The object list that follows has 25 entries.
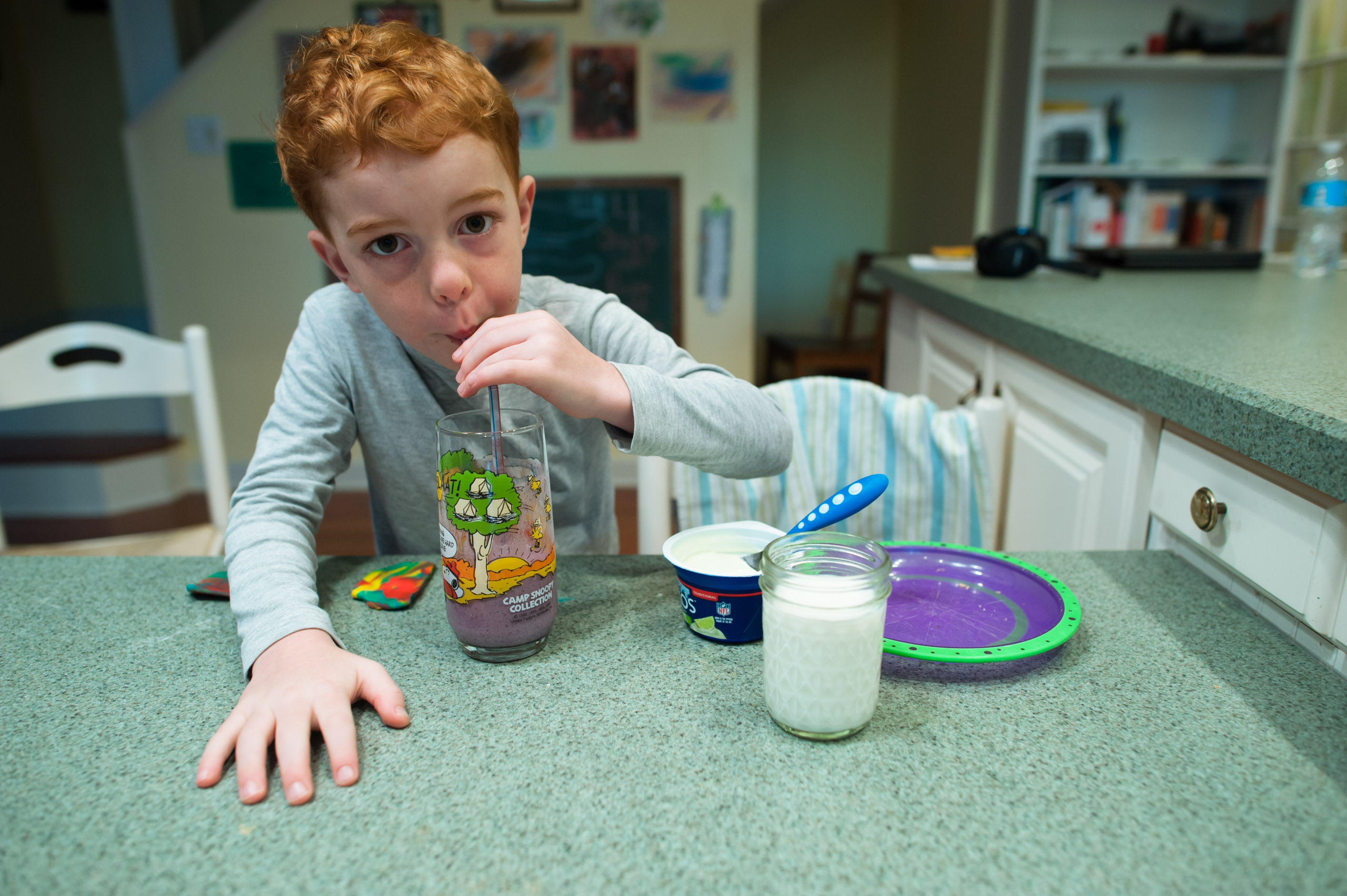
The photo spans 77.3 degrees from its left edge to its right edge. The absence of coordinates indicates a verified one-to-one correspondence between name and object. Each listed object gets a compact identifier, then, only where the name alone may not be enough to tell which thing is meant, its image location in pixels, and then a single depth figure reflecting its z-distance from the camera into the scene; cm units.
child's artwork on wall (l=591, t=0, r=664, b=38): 281
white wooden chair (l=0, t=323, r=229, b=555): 142
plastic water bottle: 156
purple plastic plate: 57
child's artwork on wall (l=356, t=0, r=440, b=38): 282
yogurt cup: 59
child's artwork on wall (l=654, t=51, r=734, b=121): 286
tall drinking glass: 55
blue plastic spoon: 58
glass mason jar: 48
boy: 54
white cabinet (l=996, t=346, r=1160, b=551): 95
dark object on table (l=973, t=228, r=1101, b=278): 170
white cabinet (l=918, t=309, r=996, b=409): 148
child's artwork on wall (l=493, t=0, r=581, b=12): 280
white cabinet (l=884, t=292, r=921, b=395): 200
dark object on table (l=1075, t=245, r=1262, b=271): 174
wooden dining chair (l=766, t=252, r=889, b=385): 377
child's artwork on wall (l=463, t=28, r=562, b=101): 283
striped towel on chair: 105
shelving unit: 309
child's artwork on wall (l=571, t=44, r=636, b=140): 284
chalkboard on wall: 299
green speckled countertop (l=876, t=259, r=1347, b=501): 61
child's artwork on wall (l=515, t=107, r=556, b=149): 290
